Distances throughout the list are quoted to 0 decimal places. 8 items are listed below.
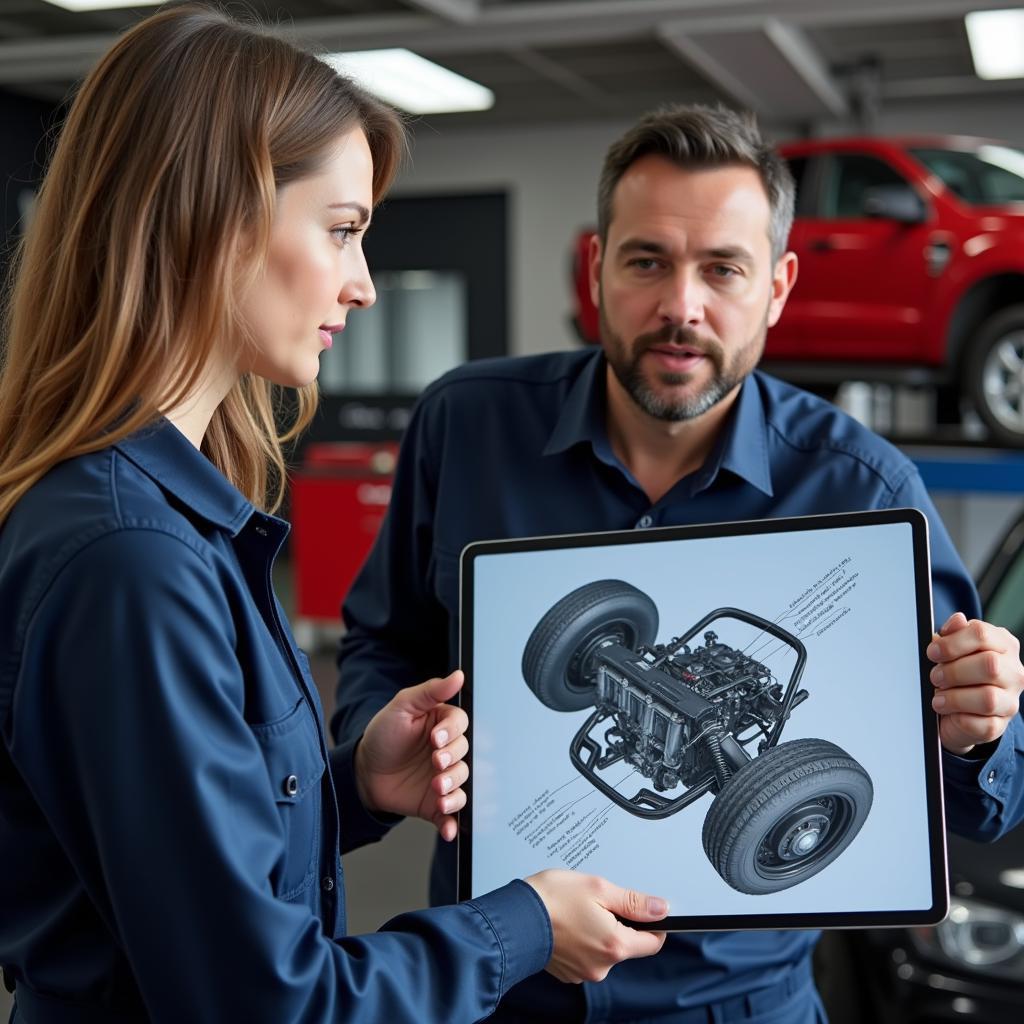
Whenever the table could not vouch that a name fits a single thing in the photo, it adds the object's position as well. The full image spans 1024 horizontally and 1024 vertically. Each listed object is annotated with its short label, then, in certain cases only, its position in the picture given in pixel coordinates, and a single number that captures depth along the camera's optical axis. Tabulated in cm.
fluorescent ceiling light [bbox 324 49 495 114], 806
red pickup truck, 486
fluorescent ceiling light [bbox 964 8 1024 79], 702
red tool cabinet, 770
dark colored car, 224
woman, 89
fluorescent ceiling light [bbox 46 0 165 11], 695
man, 158
